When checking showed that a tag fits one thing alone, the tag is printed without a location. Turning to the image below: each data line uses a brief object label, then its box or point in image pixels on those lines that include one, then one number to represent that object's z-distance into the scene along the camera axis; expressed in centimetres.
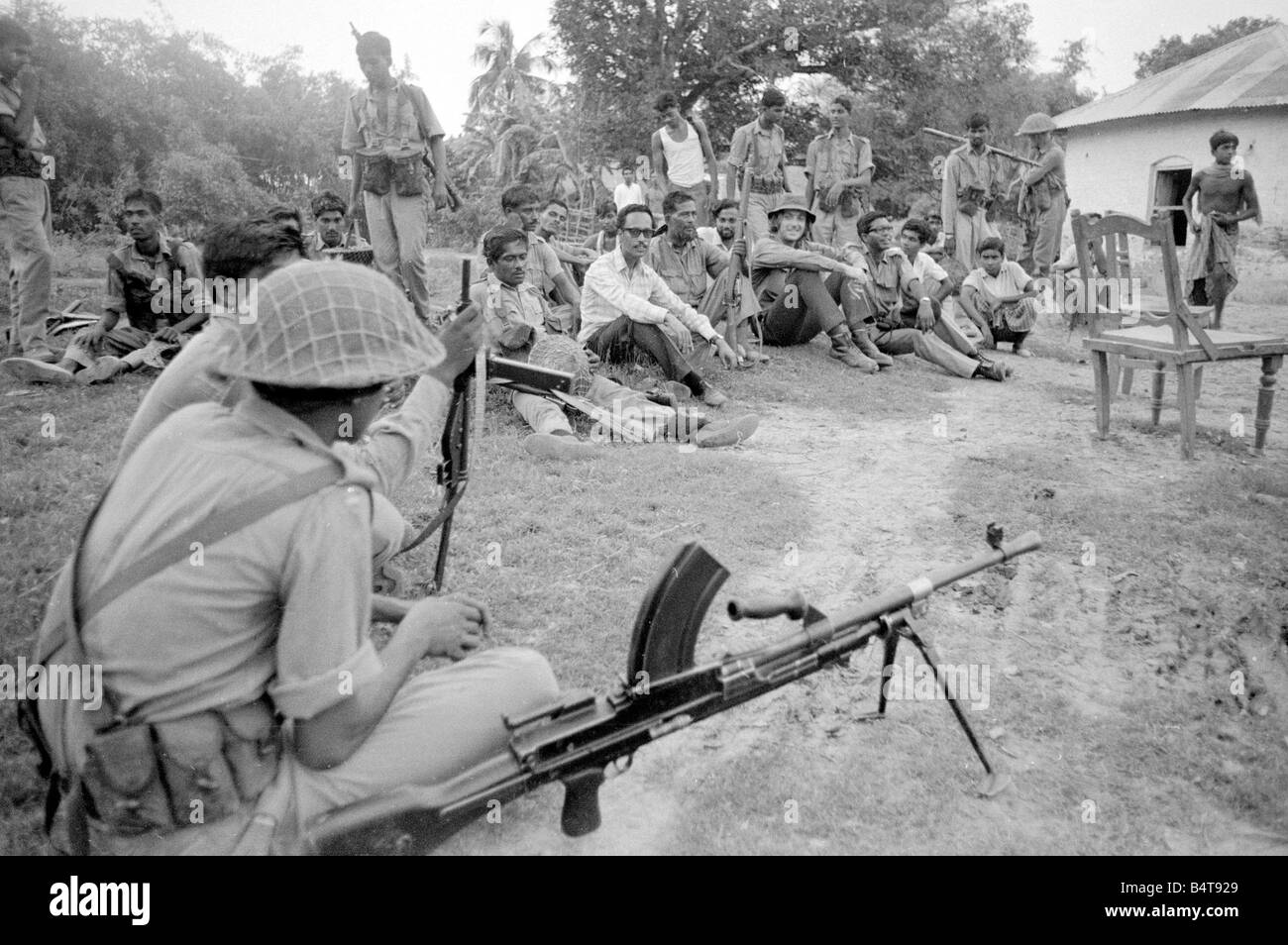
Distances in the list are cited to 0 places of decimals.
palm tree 3338
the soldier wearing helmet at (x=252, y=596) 180
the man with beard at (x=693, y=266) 855
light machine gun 203
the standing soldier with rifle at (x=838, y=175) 1073
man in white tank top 1112
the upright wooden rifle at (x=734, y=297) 843
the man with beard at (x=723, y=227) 949
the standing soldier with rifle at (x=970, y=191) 1159
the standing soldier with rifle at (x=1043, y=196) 1170
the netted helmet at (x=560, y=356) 657
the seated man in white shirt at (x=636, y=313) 730
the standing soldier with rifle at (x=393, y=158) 749
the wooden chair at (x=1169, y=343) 582
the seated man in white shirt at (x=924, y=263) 978
